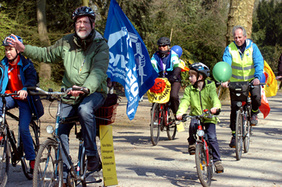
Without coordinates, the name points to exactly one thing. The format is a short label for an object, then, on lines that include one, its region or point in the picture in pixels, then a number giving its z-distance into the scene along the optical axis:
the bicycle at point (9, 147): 9.40
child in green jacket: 10.17
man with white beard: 8.35
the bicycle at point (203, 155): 9.33
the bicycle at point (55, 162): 7.10
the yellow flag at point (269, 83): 18.75
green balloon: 11.72
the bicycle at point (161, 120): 15.45
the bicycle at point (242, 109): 13.28
